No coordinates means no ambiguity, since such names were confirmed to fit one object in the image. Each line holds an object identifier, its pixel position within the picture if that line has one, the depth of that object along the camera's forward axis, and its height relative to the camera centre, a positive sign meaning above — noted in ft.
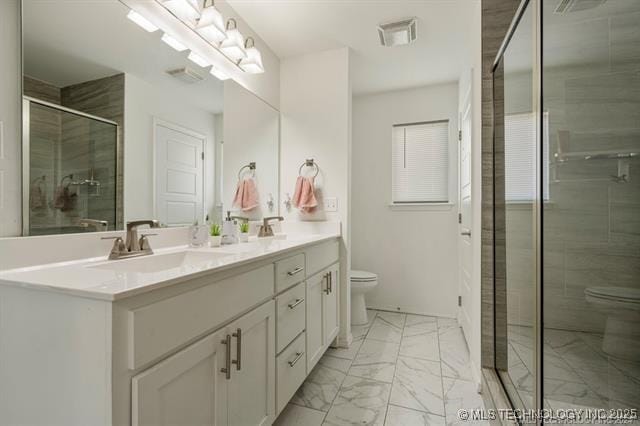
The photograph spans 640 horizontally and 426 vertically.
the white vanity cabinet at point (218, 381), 2.44 -1.64
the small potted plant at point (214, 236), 5.40 -0.39
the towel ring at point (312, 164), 7.91 +1.32
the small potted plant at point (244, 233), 6.37 -0.39
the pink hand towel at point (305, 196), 7.63 +0.47
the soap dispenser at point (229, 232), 5.75 -0.34
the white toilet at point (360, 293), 8.88 -2.35
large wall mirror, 3.34 +1.24
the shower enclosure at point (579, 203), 3.97 +0.15
